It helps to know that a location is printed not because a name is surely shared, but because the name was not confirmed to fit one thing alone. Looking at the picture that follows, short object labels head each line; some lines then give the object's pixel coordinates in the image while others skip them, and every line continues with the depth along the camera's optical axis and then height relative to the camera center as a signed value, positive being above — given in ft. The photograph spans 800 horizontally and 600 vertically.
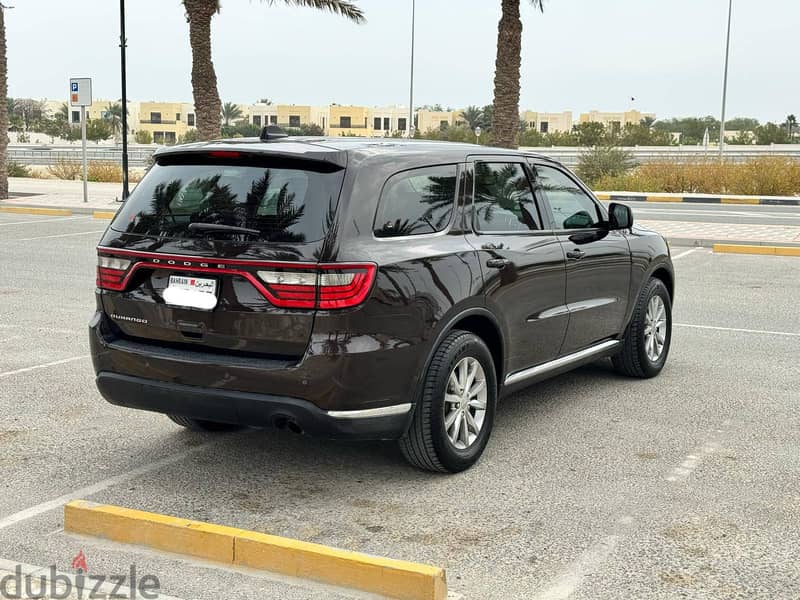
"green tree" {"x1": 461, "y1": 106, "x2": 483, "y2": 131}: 359.52 +5.78
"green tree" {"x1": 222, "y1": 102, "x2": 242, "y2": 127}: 370.12 +4.85
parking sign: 77.66 +2.21
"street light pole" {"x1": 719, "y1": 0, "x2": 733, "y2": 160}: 139.85 +7.49
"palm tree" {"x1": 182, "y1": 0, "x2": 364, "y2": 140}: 79.25 +4.11
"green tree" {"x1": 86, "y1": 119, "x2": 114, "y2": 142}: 299.58 -2.60
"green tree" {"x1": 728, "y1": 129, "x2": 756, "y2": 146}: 259.19 +0.37
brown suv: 15.96 -2.58
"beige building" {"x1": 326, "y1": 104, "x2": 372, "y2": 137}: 442.09 +4.35
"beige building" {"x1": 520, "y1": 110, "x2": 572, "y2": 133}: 486.79 +6.68
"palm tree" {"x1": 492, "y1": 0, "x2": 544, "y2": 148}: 78.95 +4.40
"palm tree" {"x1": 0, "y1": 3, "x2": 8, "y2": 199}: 84.89 -0.66
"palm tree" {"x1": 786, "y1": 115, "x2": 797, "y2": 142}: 326.57 +6.68
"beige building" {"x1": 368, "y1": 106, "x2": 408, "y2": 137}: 450.13 +4.92
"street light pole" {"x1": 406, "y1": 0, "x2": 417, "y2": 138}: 162.07 +5.36
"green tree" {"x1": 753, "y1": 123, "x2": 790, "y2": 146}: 241.76 +1.64
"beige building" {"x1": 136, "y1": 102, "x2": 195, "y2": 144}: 447.01 +1.85
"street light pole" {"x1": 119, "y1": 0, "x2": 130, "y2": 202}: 79.87 +2.11
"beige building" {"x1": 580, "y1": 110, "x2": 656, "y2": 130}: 467.36 +9.26
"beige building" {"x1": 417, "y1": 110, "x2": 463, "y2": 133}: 458.50 +5.66
